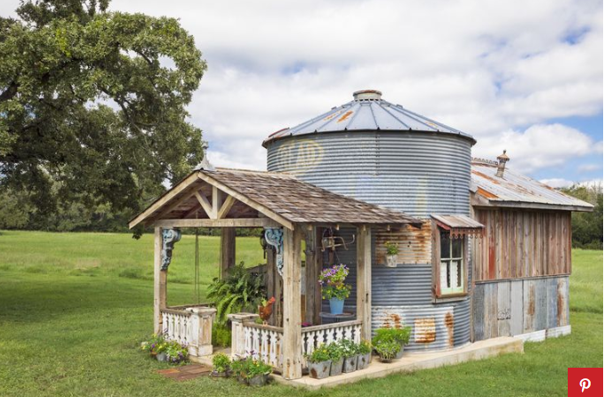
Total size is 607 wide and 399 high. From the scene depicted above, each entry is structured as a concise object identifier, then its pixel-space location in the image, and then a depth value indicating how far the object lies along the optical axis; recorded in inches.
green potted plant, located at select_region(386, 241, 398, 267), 517.7
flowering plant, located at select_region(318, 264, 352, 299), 486.3
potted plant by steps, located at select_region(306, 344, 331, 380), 433.7
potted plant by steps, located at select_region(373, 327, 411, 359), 492.0
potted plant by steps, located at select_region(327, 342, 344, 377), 442.6
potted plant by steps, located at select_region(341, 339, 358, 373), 452.1
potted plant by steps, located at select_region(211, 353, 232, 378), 452.3
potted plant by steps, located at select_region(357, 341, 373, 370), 463.2
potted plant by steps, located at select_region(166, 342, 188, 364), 496.7
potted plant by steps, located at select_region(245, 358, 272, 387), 429.1
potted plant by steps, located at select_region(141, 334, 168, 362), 507.8
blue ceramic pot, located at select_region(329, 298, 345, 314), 501.7
